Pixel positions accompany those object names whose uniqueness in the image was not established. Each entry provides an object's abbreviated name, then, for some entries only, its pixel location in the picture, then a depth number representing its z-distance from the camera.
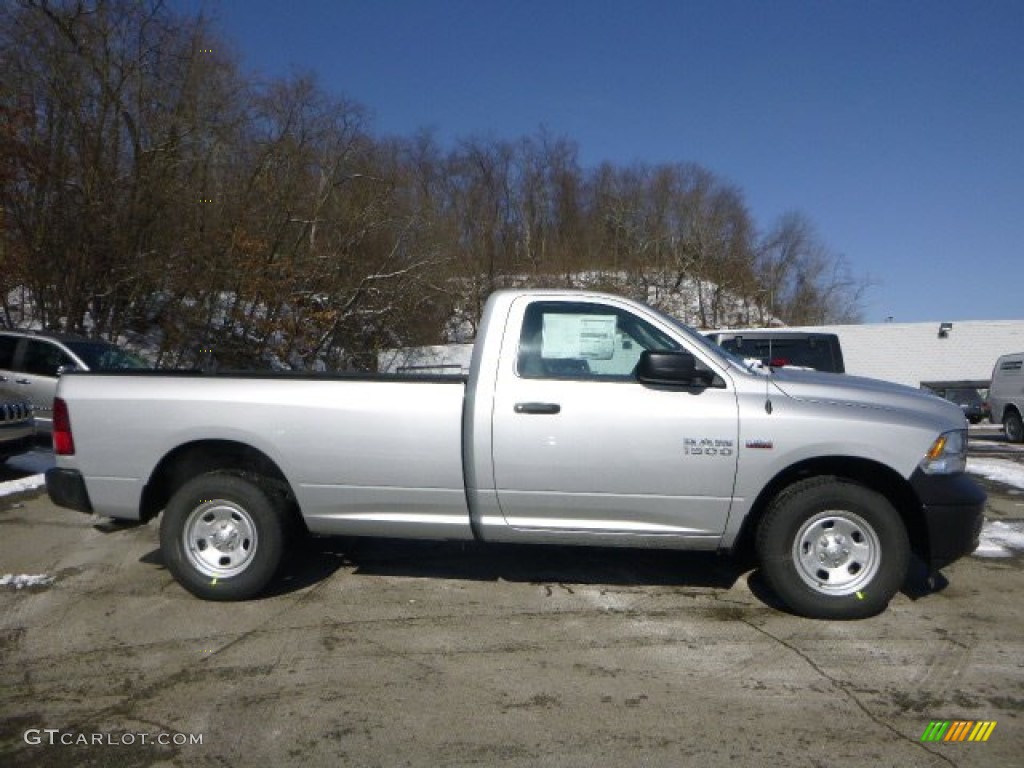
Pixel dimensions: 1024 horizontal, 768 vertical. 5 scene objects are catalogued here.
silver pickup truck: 4.53
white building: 35.59
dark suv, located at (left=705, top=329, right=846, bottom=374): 11.80
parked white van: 16.06
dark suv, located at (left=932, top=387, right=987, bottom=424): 24.69
